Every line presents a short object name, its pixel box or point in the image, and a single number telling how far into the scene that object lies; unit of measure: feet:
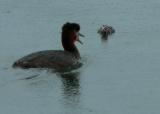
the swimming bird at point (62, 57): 55.21
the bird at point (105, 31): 67.51
